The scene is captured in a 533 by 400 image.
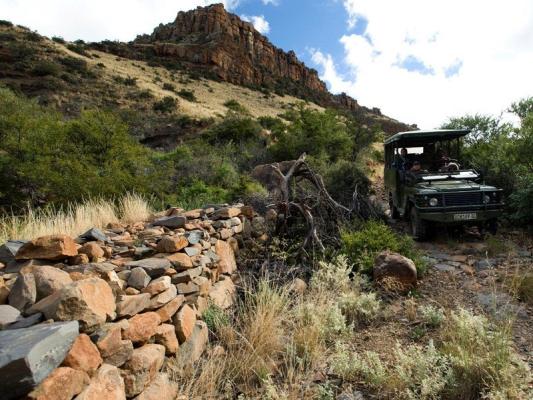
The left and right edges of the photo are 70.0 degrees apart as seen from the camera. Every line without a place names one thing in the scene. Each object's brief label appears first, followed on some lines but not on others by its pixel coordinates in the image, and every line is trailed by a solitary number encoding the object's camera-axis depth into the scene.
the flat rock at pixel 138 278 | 3.23
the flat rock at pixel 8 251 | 3.26
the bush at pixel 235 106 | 34.09
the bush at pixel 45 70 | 30.75
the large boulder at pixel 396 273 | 5.09
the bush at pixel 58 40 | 41.09
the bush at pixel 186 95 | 36.27
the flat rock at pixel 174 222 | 5.00
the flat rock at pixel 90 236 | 3.87
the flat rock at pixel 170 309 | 3.26
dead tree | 6.43
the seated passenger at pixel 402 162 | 8.74
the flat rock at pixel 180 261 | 3.90
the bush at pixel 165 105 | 29.61
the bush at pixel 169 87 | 37.75
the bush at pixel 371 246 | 5.70
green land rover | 6.95
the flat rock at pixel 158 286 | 3.23
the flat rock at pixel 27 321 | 2.20
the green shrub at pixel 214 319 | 3.88
